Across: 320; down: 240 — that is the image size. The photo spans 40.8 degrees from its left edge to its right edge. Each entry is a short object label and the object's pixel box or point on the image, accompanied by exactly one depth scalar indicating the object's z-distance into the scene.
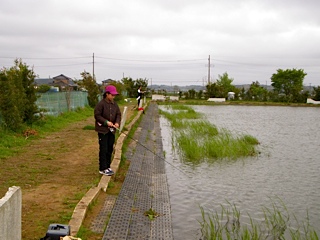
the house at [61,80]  73.31
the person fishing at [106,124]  7.02
